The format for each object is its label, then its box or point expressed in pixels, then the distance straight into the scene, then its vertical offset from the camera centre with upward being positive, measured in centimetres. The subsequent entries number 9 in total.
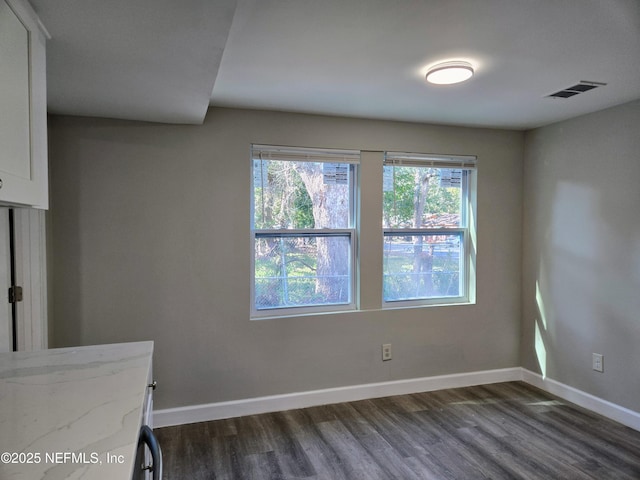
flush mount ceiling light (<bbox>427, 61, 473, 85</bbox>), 208 +87
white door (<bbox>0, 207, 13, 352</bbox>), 198 -27
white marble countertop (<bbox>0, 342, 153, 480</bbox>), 88 -52
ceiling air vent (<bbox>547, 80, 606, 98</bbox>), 239 +90
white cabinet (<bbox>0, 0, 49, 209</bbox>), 114 +41
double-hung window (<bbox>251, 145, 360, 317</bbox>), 304 +2
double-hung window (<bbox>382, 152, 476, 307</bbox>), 338 +2
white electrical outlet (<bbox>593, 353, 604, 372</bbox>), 296 -100
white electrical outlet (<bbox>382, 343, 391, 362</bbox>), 329 -101
